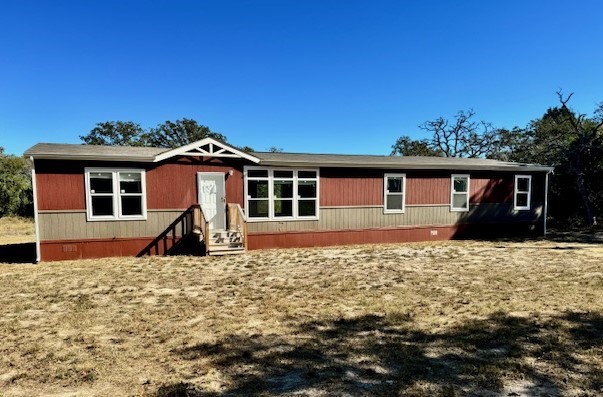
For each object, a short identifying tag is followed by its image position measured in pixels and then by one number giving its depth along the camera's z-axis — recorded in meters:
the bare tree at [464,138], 35.44
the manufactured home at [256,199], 9.59
